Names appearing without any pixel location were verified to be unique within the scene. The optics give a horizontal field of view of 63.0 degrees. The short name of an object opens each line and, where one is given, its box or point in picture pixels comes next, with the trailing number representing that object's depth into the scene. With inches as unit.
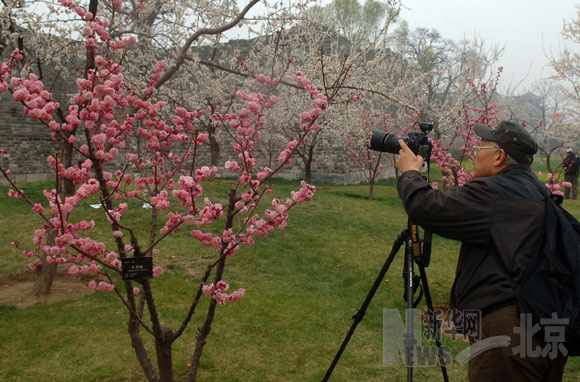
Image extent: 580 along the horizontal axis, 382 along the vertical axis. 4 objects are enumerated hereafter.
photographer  75.5
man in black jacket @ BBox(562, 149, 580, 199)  505.0
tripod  104.3
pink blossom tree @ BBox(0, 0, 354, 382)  92.7
